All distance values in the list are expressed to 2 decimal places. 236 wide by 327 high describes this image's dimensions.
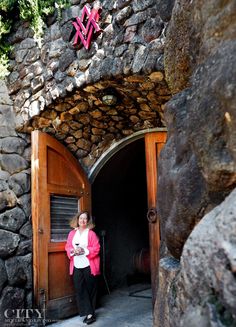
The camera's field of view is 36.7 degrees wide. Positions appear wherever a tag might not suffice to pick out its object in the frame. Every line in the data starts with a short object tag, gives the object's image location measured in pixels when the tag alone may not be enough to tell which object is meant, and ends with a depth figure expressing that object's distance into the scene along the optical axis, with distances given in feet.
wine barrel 17.26
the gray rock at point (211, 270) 2.55
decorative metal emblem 9.62
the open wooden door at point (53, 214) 10.84
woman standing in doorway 11.08
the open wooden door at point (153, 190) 10.50
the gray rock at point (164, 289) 3.86
